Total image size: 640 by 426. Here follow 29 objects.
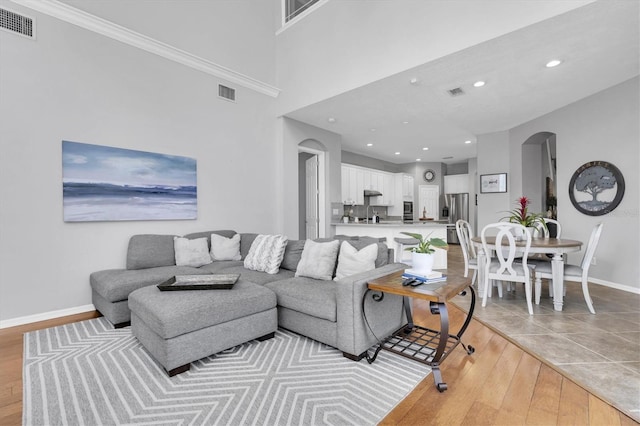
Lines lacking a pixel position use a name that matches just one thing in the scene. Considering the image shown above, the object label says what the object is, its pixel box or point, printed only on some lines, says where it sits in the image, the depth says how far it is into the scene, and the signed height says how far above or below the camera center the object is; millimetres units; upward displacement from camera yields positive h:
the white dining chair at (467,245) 4205 -526
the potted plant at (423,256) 2248 -343
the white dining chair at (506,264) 3258 -631
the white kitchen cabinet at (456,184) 9805 +930
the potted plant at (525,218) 3827 -99
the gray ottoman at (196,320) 2057 -814
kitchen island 5715 -379
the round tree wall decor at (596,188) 4309 +338
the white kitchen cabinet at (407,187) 9938 +828
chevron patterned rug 1665 -1131
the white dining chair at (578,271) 3201 -698
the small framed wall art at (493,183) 6340 +616
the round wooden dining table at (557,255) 3219 -499
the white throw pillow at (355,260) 2719 -449
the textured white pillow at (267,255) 3426 -493
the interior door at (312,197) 6477 +349
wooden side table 1949 -966
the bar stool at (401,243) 4898 -534
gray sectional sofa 2266 -707
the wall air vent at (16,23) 2992 +1985
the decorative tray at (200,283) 2479 -595
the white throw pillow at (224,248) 4129 -488
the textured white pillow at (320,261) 2928 -488
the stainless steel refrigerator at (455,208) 9438 +100
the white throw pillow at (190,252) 3789 -502
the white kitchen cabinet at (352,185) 8039 +767
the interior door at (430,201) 10203 +362
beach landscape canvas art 3348 +379
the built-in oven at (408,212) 10039 -10
